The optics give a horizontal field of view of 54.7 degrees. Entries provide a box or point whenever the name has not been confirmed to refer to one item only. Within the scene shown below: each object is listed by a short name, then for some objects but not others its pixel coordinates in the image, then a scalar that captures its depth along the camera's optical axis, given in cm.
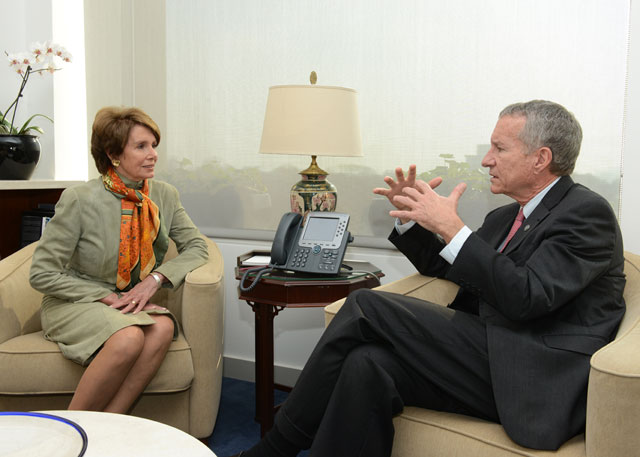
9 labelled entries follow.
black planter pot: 284
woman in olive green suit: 206
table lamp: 239
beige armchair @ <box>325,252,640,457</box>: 135
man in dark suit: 160
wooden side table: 222
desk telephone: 230
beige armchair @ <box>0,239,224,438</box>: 207
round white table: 123
